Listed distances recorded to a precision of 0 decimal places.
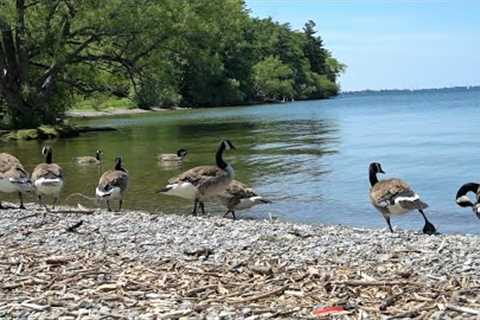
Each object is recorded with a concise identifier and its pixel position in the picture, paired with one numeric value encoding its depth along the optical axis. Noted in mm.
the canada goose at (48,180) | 14945
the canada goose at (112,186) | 15080
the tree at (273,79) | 135000
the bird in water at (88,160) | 28188
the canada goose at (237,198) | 15125
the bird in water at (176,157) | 28328
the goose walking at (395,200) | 12141
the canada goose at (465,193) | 13688
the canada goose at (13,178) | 14617
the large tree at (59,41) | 45562
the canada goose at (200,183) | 14531
